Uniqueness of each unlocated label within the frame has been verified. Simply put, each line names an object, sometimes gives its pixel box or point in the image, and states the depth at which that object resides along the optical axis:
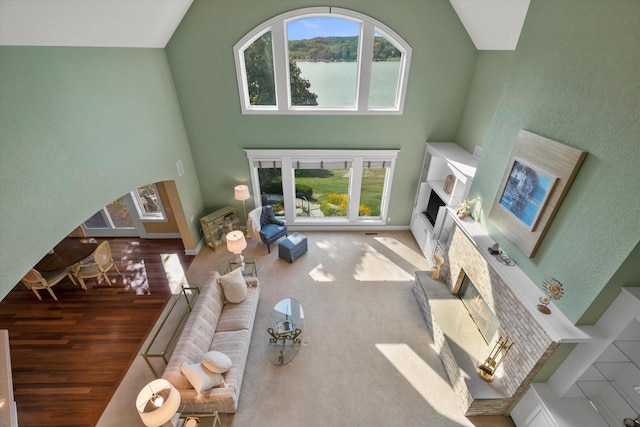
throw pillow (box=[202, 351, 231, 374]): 3.59
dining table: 5.38
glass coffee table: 4.39
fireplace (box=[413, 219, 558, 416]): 3.35
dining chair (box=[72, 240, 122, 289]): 5.47
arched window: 5.41
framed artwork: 2.96
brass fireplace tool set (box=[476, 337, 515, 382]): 3.63
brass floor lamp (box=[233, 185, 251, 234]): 6.57
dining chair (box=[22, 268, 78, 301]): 5.06
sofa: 3.49
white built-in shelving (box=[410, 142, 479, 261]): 5.28
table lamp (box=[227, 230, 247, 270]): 5.30
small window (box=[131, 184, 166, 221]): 6.75
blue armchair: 6.68
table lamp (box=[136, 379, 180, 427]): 2.79
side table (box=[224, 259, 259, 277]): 5.71
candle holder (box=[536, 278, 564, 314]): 3.00
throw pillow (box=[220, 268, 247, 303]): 4.78
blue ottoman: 6.32
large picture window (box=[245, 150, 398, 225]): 6.57
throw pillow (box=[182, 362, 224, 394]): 3.41
